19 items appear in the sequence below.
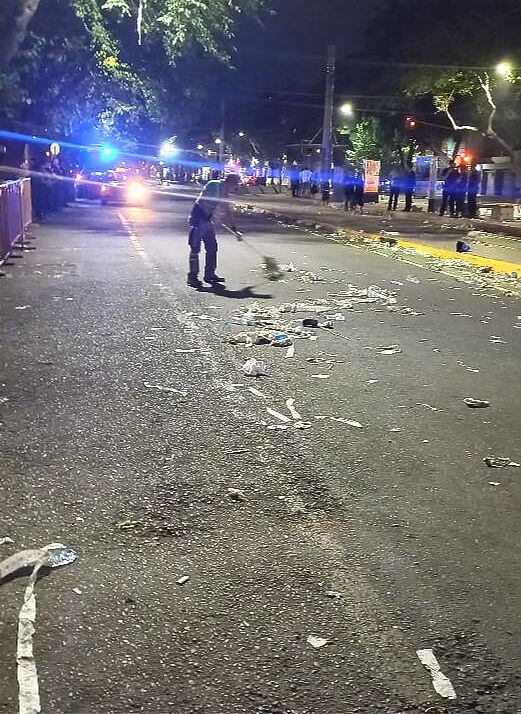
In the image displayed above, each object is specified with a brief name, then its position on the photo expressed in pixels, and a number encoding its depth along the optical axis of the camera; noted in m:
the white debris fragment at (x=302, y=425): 5.47
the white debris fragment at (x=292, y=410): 5.70
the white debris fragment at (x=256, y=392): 6.26
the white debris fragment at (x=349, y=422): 5.54
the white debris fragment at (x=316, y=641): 2.96
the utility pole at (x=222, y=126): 73.51
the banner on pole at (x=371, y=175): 38.72
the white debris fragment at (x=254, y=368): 6.92
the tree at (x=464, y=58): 36.44
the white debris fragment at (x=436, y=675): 2.71
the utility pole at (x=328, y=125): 42.41
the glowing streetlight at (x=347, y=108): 54.84
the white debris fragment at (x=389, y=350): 7.94
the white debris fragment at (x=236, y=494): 4.26
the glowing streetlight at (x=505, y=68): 34.66
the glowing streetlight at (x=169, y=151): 122.01
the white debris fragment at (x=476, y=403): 6.14
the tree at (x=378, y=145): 57.69
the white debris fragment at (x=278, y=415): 5.64
